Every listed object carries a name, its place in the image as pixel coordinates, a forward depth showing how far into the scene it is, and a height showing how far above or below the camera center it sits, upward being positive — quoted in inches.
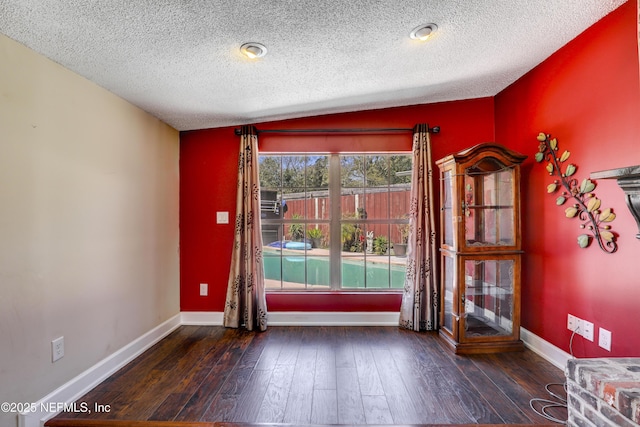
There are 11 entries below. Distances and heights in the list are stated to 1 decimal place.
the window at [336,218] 131.6 +1.9
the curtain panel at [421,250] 120.5 -11.2
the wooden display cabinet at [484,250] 102.1 -9.2
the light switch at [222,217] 130.5 +2.0
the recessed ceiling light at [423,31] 71.9 +45.9
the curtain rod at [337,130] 127.8 +38.6
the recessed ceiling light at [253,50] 73.6 +42.5
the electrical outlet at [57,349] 72.2 -30.4
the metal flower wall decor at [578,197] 77.8 +7.2
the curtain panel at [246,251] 123.3 -11.6
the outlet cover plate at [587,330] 81.9 -29.1
